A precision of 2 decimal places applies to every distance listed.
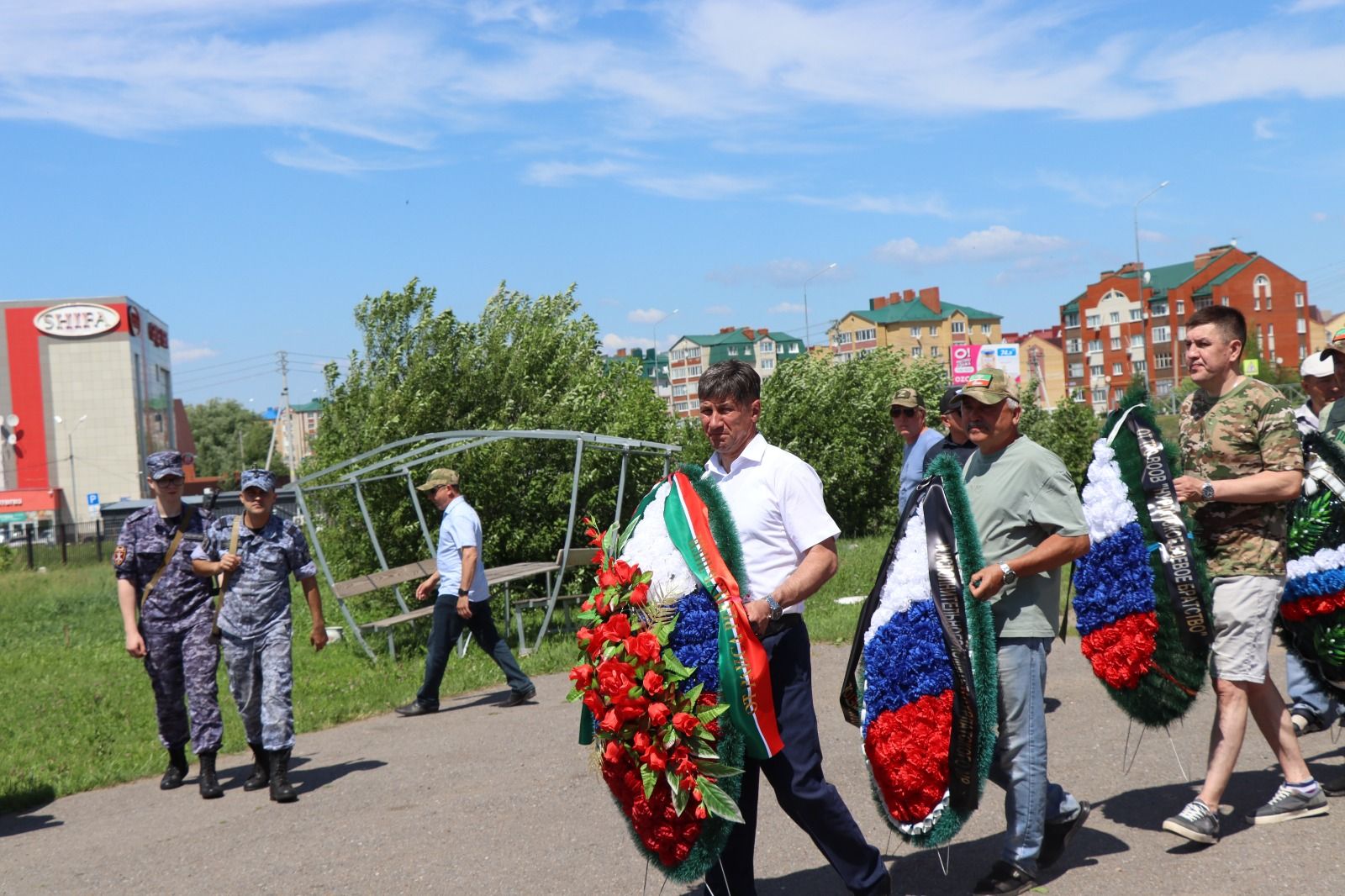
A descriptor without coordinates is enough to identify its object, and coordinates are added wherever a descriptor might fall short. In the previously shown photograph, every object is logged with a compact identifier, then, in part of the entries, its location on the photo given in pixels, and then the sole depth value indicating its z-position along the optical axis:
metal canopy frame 12.92
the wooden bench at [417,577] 12.80
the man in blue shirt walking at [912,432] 7.95
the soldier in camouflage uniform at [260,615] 7.53
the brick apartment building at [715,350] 126.81
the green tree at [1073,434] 26.67
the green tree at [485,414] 16.73
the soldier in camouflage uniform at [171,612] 7.89
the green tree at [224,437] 127.81
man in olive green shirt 4.78
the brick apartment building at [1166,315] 107.19
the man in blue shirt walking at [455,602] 9.98
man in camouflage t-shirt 5.27
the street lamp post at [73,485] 90.81
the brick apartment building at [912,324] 125.44
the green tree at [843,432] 25.98
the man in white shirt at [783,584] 4.47
